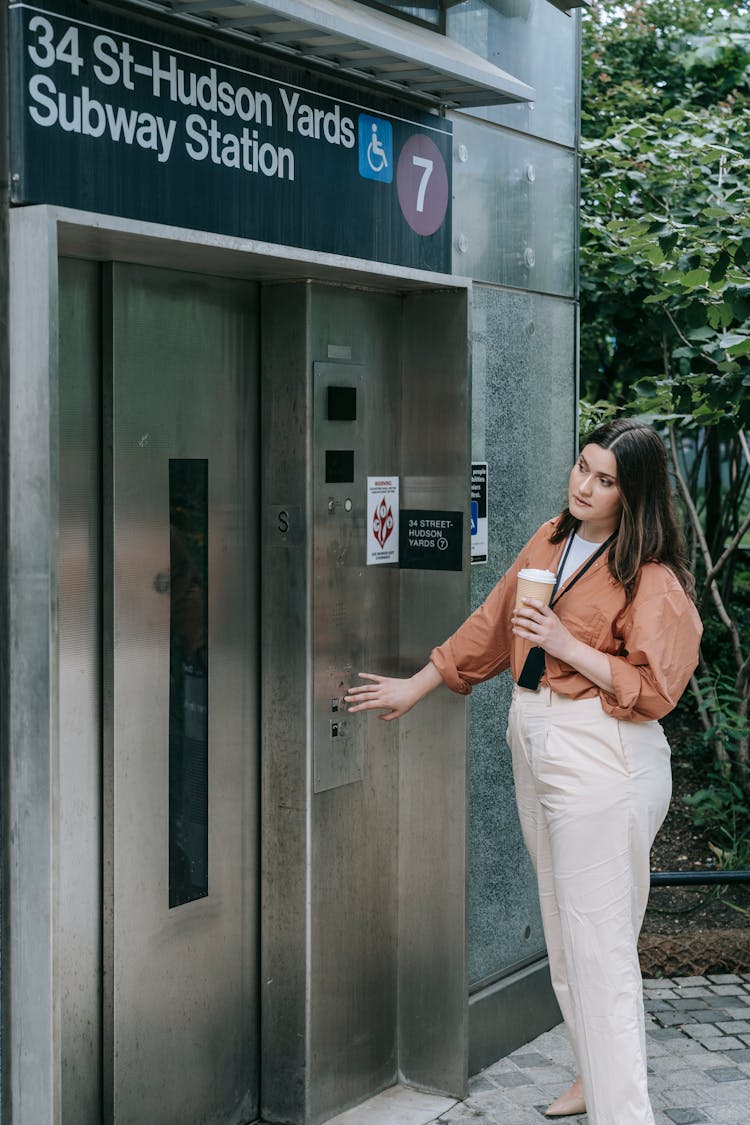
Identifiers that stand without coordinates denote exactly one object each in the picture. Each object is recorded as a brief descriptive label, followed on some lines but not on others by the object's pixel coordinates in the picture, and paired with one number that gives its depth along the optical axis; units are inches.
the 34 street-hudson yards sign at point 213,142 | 118.9
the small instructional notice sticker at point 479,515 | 187.0
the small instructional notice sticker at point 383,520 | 175.8
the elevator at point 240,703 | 144.7
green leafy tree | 225.3
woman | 149.3
